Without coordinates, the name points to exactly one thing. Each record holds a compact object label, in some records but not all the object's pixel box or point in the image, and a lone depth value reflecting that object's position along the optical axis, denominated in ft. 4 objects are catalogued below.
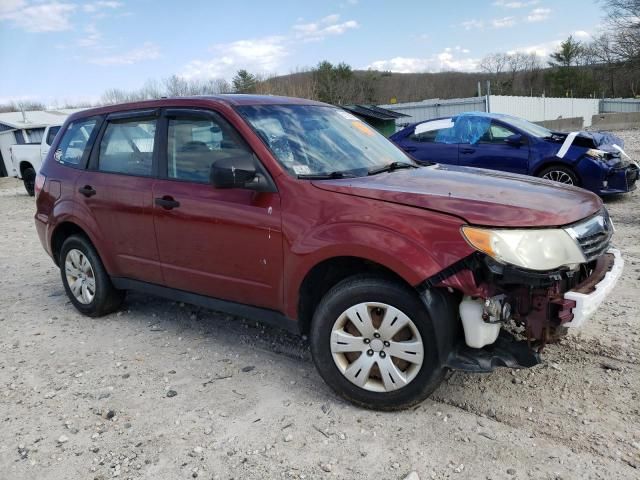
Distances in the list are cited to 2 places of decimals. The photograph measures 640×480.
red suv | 8.64
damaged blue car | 26.53
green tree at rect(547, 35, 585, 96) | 196.13
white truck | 46.64
